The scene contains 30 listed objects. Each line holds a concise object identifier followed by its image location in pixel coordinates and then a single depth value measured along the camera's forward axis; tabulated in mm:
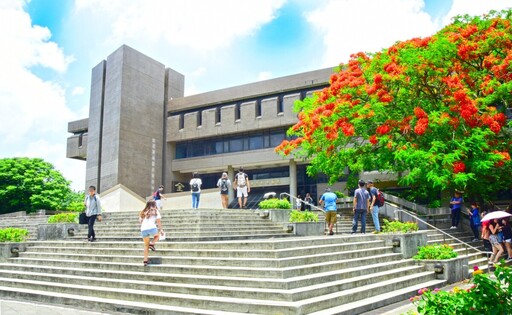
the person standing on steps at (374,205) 12861
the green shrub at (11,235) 13078
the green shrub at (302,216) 14875
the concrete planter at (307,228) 14398
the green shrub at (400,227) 11477
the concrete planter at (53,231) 14411
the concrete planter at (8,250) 12344
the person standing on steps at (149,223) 8867
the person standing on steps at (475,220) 15148
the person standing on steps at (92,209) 12070
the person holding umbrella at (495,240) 11641
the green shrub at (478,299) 3930
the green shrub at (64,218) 15633
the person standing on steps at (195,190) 16125
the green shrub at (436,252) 10367
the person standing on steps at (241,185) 16625
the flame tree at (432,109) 14695
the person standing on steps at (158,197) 16625
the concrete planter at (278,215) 15173
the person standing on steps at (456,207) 15898
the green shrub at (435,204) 19730
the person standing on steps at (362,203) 12543
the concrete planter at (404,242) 10641
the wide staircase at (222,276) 6730
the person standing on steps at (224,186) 16297
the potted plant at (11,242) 12391
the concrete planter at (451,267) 9971
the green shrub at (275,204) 15742
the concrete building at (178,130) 32406
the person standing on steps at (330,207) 12914
